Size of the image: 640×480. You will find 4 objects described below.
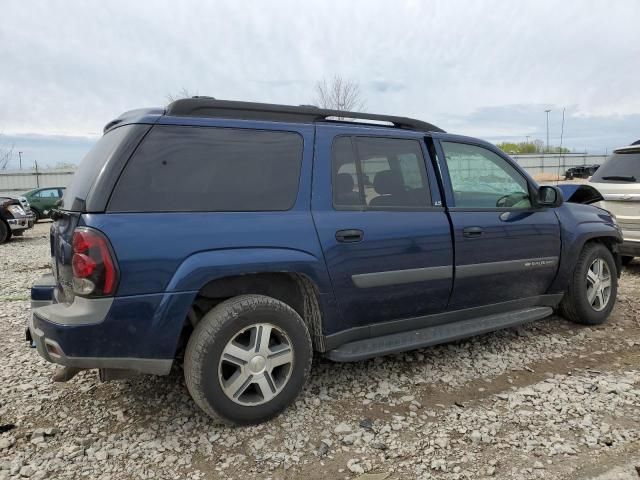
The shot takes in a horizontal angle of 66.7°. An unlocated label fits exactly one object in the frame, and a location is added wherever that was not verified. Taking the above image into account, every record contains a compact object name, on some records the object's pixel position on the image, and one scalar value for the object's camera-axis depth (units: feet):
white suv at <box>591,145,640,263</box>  20.31
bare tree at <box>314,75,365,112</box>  77.20
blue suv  8.35
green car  66.74
